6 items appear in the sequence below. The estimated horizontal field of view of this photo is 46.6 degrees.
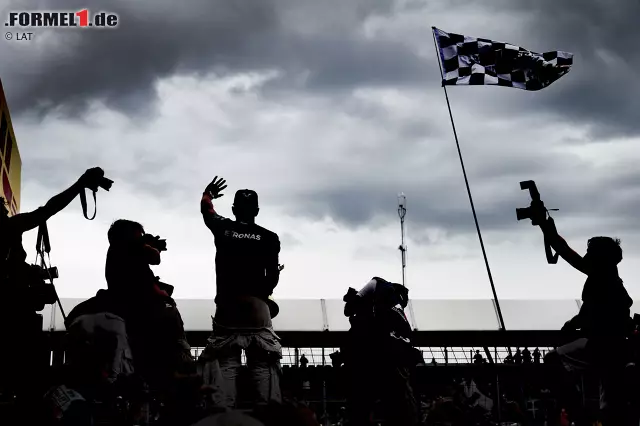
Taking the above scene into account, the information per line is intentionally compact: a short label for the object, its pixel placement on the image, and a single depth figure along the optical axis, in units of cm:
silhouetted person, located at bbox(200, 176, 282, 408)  664
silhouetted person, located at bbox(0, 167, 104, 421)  607
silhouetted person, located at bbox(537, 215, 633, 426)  672
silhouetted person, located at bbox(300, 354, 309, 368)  2101
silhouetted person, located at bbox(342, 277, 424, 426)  706
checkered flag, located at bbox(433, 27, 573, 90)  1445
